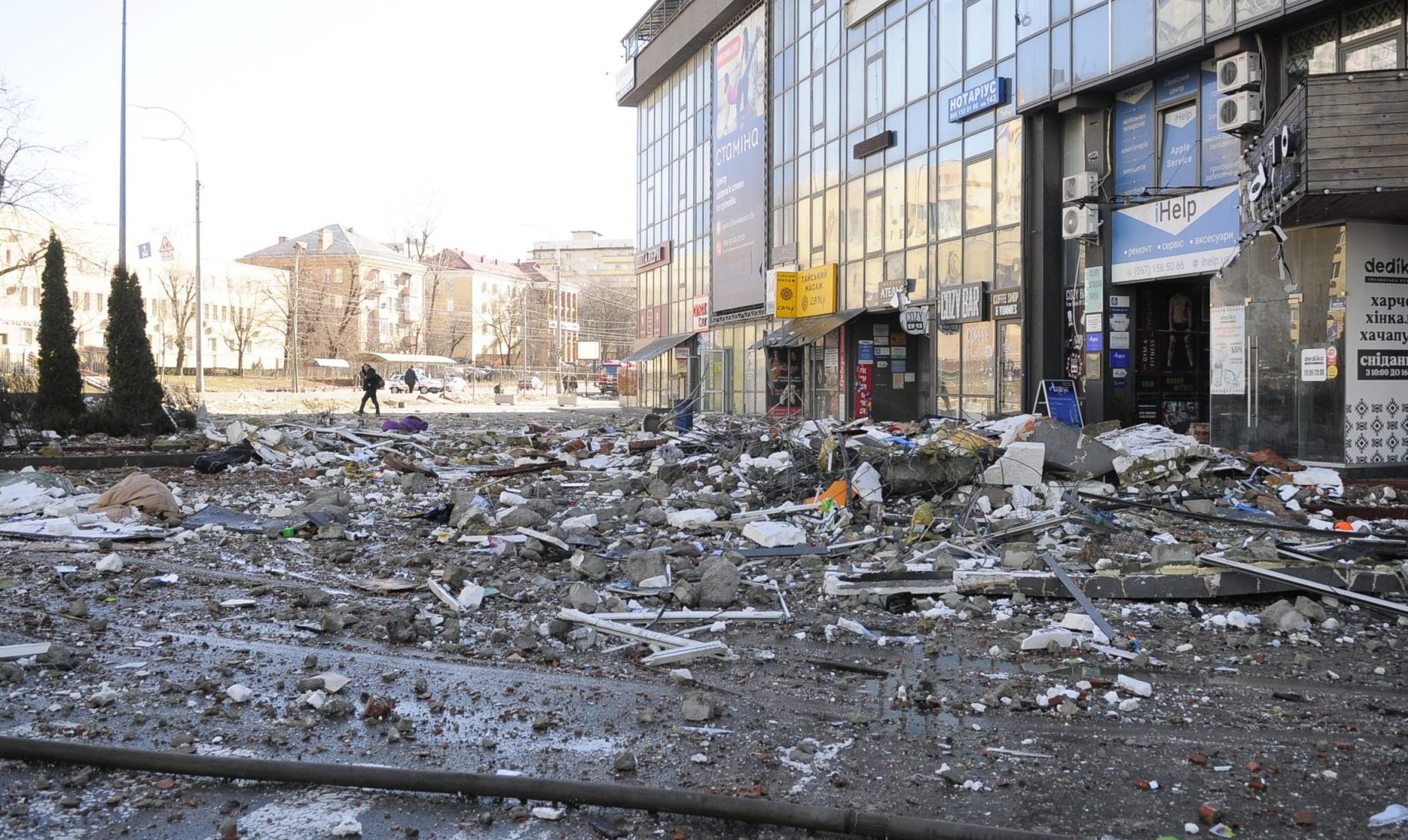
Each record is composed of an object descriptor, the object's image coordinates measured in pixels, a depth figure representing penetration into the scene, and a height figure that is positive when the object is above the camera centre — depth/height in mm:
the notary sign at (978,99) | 22156 +6794
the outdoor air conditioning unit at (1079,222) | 19875 +3594
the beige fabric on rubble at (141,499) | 11742 -1051
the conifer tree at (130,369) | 23203 +836
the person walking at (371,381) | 33812 +858
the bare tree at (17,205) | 40438 +7900
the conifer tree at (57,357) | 24078 +1151
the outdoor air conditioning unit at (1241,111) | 15742 +4536
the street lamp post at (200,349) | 40466 +2320
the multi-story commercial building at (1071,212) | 14273 +3748
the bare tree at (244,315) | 84438 +7611
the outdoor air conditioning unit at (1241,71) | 15805 +5158
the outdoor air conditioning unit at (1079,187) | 19781 +4265
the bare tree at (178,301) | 78125 +8124
